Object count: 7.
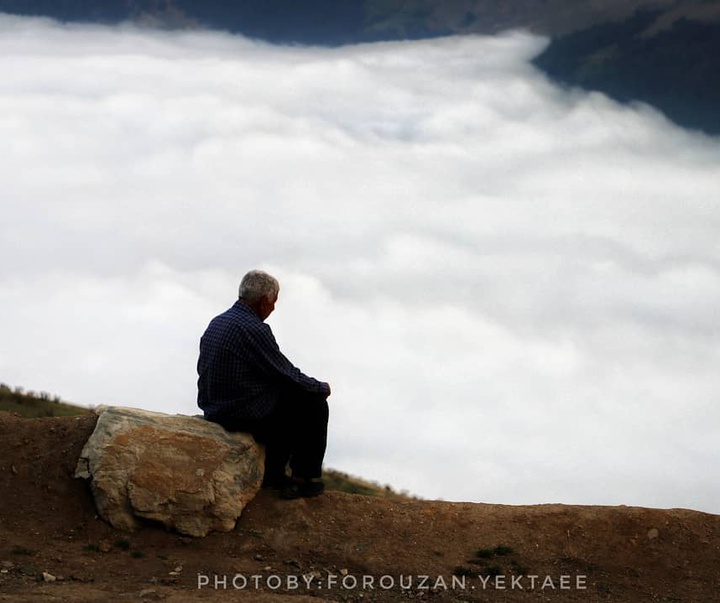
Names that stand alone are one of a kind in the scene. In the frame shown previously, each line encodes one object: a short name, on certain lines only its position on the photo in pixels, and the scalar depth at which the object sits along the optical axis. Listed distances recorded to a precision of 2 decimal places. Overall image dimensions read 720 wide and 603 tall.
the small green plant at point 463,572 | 9.69
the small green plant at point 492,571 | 9.76
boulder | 9.69
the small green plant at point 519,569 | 9.85
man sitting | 9.91
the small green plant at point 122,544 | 9.40
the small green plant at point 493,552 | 10.11
